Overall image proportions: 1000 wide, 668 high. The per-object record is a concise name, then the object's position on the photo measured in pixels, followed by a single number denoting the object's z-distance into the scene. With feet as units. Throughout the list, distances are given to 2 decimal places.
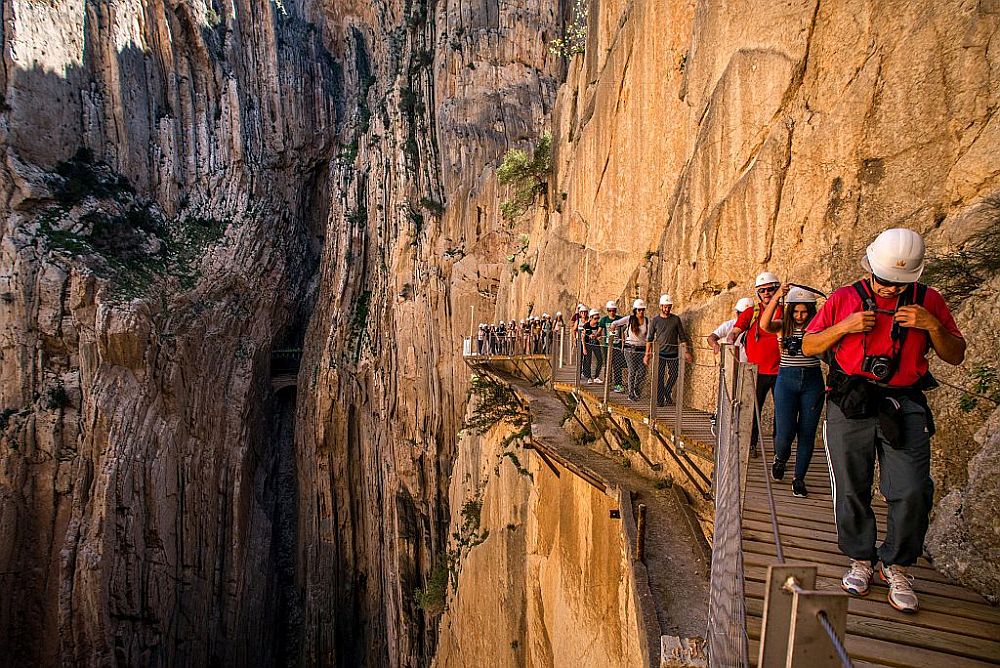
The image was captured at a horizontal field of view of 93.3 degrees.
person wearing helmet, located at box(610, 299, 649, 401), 18.61
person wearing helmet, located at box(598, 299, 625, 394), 20.33
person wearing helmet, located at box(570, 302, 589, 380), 25.32
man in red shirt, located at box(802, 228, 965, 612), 7.07
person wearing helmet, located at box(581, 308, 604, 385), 22.75
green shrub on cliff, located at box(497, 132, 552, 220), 54.13
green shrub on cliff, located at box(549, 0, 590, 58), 46.01
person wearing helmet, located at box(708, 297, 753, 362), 13.47
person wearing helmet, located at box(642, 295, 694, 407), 17.37
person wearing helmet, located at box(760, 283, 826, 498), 11.62
